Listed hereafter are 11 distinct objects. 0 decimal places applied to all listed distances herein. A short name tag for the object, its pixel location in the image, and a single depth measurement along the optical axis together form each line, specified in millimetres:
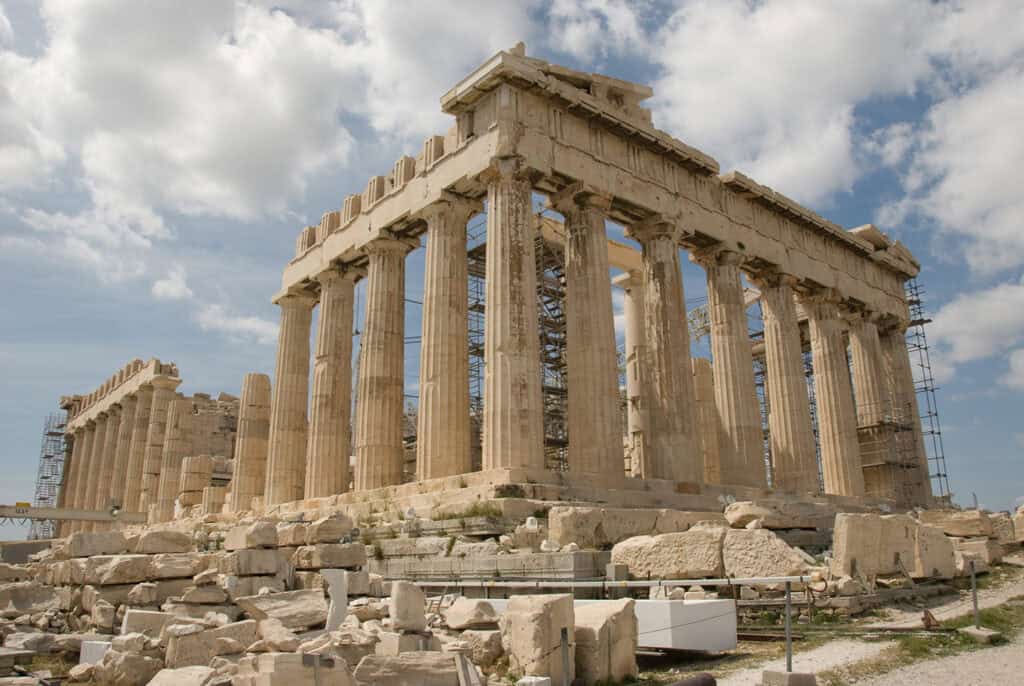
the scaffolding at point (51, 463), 57219
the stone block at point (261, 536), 11672
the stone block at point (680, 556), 10719
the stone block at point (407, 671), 6367
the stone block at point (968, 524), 17016
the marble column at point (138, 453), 39781
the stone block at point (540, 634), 6738
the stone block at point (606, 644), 6969
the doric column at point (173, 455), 35938
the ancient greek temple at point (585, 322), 18969
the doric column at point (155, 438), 38062
